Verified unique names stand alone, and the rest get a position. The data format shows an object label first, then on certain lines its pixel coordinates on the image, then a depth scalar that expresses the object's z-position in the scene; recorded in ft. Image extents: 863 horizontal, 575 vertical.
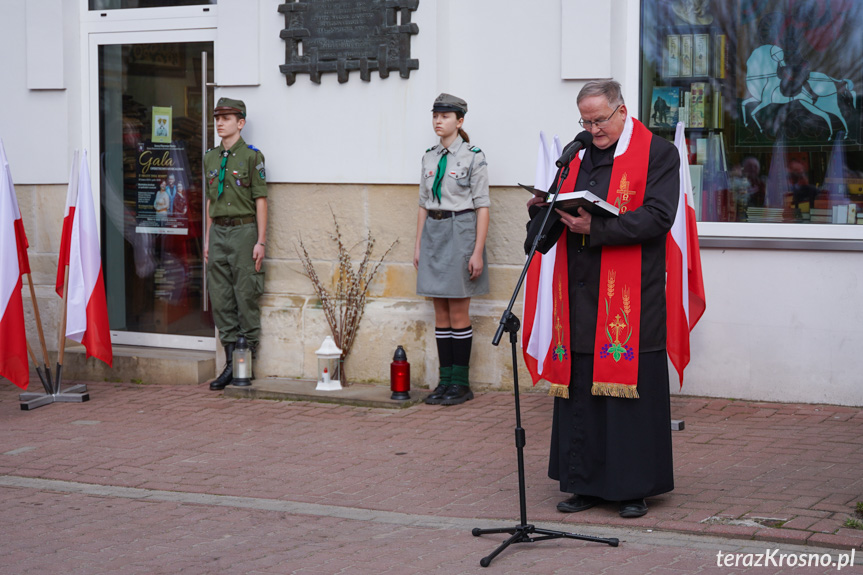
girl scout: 26.04
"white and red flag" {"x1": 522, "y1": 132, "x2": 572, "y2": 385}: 18.12
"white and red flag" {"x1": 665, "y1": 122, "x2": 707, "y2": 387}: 21.96
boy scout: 28.55
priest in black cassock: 17.34
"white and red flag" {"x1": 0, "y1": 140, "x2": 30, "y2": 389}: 26.86
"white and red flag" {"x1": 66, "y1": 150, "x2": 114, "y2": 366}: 28.07
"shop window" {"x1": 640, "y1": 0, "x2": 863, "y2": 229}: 25.62
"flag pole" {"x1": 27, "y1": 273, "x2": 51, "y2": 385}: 27.94
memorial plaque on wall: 27.66
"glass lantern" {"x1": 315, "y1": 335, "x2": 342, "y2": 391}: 27.81
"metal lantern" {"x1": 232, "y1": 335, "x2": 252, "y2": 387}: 28.60
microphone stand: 15.46
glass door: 31.32
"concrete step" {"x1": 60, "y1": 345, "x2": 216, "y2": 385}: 29.76
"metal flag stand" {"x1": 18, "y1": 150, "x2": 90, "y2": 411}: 27.63
